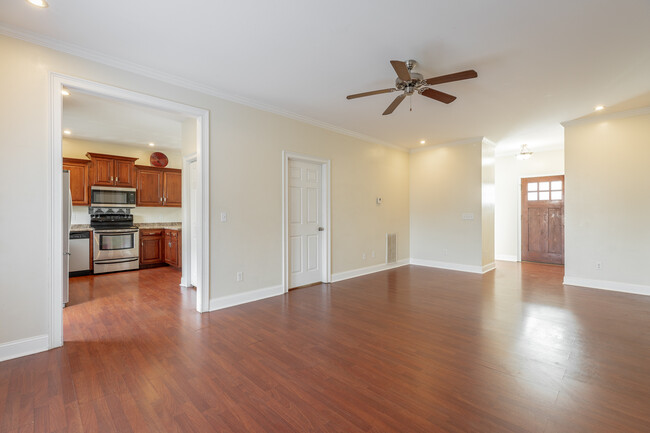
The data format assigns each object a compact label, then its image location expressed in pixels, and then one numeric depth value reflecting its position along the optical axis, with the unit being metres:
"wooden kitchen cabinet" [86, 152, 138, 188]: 6.01
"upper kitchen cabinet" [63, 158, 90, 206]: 5.76
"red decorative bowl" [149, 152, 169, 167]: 6.72
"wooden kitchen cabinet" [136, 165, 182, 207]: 6.68
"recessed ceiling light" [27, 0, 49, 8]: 2.09
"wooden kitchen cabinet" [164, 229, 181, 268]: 6.09
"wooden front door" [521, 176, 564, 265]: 6.94
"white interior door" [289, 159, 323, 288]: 4.75
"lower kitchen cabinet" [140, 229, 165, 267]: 6.38
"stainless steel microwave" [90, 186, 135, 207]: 6.03
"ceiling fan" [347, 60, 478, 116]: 2.58
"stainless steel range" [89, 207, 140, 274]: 5.78
